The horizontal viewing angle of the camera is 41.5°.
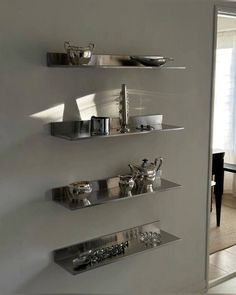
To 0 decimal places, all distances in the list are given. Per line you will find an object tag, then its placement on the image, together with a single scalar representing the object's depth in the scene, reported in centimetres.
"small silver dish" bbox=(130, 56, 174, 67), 180
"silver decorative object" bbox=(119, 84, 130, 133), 180
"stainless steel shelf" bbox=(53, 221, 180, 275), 177
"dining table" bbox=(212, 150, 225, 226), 327
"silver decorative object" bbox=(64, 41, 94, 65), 158
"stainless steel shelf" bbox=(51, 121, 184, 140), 164
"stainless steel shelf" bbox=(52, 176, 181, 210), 169
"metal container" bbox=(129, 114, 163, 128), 191
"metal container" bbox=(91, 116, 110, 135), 170
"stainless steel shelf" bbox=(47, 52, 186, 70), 161
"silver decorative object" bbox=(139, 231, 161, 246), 199
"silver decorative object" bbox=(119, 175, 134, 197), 184
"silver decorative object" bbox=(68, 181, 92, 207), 170
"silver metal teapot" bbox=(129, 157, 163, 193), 190
